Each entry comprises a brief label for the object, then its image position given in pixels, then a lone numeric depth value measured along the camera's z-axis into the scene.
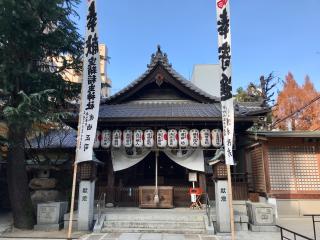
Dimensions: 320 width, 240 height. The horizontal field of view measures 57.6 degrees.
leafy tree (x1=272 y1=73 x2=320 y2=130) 34.03
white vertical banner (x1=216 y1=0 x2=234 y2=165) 10.55
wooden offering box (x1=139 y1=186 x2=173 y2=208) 14.67
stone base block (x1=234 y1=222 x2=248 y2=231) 12.03
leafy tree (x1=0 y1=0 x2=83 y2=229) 11.41
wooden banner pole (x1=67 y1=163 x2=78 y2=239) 9.62
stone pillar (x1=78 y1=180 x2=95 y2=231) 11.91
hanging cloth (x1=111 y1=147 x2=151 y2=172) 15.32
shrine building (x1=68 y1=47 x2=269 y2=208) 14.63
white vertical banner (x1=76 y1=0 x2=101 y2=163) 11.23
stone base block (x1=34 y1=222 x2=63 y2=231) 12.17
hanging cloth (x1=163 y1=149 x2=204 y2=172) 15.20
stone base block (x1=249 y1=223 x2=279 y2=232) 11.84
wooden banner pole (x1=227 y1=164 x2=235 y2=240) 9.44
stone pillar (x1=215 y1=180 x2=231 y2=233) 11.47
